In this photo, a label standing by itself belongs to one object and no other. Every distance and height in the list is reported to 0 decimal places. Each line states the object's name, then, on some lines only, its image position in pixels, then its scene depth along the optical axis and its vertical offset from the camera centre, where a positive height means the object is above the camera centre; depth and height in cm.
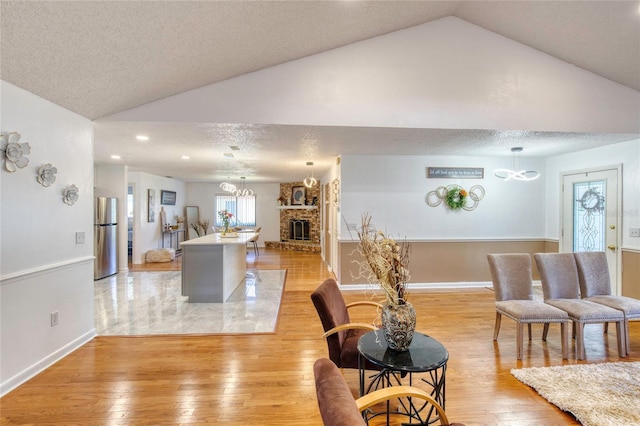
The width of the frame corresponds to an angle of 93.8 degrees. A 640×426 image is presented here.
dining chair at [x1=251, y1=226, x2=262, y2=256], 933 -118
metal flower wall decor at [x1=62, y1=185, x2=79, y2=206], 291 +19
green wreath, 538 +30
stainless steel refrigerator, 577 -44
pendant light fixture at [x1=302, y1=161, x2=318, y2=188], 637 +75
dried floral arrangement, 178 -32
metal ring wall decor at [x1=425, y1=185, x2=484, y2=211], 538 +31
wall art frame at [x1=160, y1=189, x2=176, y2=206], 859 +48
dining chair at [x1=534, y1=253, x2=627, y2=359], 302 -73
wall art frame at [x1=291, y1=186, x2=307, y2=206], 1036 +65
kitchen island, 450 -86
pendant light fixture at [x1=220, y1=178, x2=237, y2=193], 658 +59
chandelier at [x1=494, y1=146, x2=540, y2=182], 532 +86
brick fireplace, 1013 -32
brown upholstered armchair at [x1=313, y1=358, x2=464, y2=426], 87 -60
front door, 444 +0
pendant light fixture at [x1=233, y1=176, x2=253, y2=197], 741 +63
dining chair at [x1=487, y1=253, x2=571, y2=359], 304 -74
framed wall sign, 542 +76
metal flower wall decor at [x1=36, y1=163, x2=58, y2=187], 262 +35
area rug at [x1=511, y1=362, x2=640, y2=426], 202 -135
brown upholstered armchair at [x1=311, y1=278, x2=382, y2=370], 213 -84
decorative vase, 183 -68
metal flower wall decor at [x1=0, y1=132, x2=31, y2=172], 233 +50
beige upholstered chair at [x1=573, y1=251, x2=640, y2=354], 329 -68
